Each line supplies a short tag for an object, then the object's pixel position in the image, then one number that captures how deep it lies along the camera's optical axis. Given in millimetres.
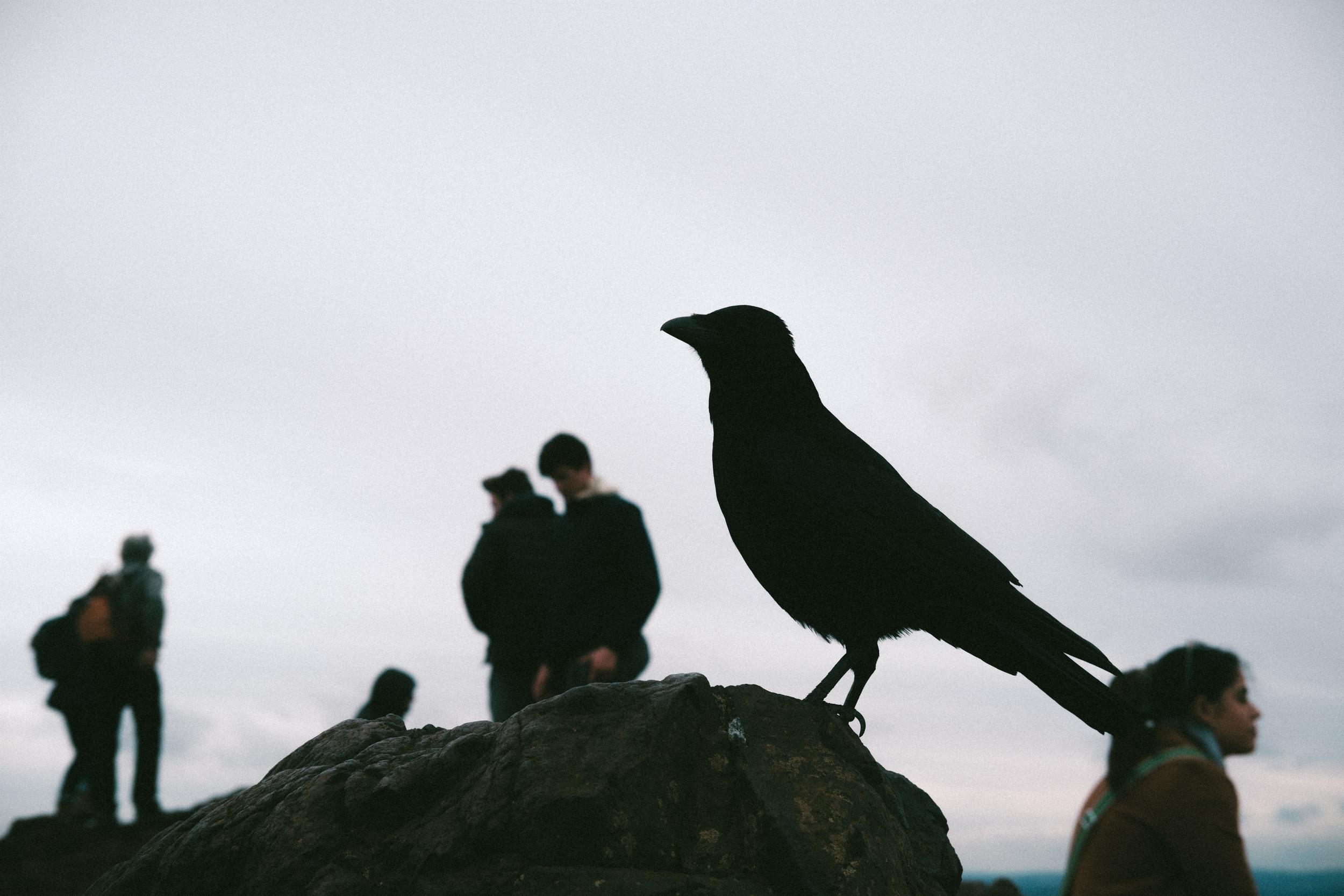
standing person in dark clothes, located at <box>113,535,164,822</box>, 8695
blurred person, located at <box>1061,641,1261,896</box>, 2918
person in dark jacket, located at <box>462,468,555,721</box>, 6031
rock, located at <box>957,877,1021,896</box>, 6812
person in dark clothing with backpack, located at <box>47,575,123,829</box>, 8625
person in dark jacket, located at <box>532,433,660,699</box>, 5504
